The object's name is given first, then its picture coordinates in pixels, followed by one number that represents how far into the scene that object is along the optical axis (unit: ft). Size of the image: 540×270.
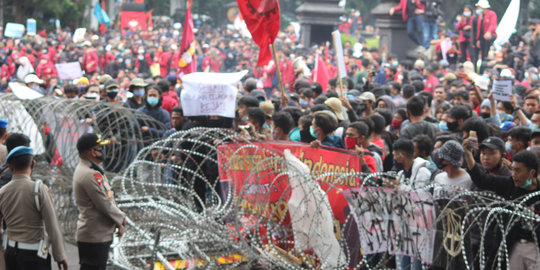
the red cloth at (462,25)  67.87
